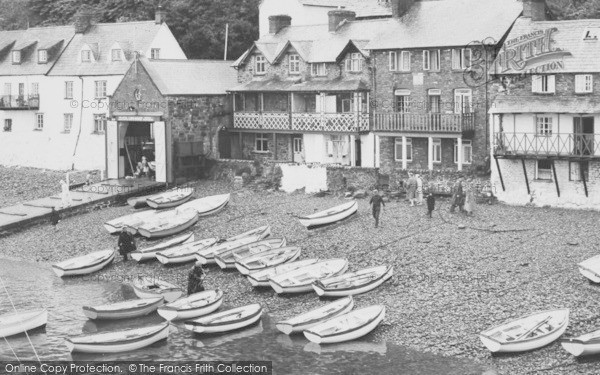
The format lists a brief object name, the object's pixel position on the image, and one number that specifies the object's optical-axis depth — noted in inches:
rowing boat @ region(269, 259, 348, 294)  1744.6
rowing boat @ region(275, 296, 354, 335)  1556.3
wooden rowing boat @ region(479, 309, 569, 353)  1418.6
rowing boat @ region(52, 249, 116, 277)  1991.9
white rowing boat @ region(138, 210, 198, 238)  2212.1
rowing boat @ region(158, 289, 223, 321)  1660.9
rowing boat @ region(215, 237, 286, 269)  1924.2
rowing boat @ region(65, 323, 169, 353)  1524.4
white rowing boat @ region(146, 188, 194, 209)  2432.6
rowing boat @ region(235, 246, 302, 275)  1844.2
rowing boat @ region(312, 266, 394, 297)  1701.5
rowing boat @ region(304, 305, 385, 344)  1519.4
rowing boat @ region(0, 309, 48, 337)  1630.2
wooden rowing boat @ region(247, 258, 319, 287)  1786.4
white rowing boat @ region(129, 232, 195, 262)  2032.5
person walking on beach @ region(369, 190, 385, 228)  2061.5
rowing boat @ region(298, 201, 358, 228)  2126.0
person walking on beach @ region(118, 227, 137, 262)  2076.8
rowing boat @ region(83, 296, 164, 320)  1689.2
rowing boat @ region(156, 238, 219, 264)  1991.9
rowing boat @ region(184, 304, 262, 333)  1587.1
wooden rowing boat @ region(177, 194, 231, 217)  2346.2
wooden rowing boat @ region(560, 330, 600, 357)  1373.0
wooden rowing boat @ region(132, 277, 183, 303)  1772.9
